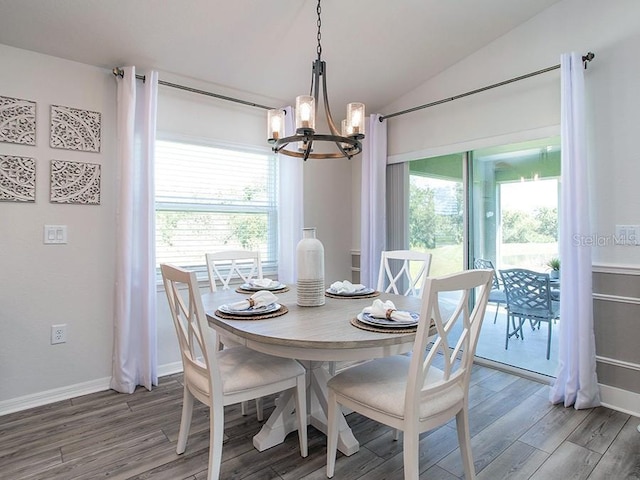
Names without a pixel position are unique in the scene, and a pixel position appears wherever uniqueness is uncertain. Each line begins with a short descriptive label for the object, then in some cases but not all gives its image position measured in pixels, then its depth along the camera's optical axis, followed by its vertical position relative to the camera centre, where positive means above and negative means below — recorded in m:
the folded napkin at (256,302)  1.89 -0.28
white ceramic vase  1.99 -0.13
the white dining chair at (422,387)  1.41 -0.61
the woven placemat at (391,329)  1.61 -0.35
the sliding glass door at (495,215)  3.01 +0.27
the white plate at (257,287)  2.52 -0.27
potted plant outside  2.95 -0.17
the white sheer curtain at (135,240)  2.69 +0.05
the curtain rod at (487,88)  2.51 +1.26
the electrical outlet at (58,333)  2.59 -0.59
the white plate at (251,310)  1.83 -0.31
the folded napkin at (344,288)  2.39 -0.26
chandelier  1.88 +0.65
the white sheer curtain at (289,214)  3.57 +0.31
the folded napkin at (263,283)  2.55 -0.25
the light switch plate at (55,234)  2.56 +0.09
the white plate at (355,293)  2.34 -0.29
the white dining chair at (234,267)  2.47 -0.17
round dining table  1.53 -0.37
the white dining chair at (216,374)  1.65 -0.61
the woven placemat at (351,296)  2.33 -0.31
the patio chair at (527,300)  3.00 -0.44
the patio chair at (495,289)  3.29 -0.38
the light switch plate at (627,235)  2.43 +0.07
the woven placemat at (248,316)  1.81 -0.33
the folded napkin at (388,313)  1.68 -0.30
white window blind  3.11 +0.40
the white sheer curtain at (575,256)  2.47 -0.07
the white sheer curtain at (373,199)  3.80 +0.48
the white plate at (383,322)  1.64 -0.33
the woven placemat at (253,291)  2.49 -0.29
